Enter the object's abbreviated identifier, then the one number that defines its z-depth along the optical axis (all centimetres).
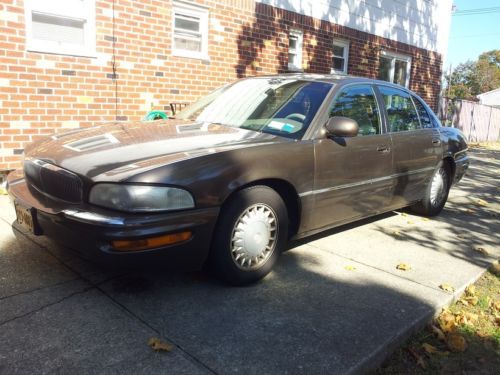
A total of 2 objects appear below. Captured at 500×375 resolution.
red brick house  582
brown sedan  266
